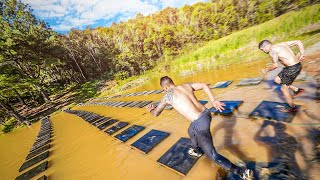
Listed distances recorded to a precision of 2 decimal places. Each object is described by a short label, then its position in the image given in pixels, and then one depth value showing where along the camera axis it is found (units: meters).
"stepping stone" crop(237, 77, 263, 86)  5.87
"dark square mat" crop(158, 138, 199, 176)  3.09
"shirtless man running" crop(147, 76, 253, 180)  2.32
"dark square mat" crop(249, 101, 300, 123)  3.45
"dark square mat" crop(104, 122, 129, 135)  6.38
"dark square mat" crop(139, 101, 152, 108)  8.56
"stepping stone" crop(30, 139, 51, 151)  7.46
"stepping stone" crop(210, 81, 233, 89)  6.81
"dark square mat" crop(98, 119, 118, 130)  7.35
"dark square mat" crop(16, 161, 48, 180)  4.88
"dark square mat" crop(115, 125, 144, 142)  5.41
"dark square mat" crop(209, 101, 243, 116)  4.53
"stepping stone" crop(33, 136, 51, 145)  8.27
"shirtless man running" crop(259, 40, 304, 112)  3.43
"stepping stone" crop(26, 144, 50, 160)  6.47
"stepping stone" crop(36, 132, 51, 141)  9.07
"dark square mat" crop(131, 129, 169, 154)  4.31
